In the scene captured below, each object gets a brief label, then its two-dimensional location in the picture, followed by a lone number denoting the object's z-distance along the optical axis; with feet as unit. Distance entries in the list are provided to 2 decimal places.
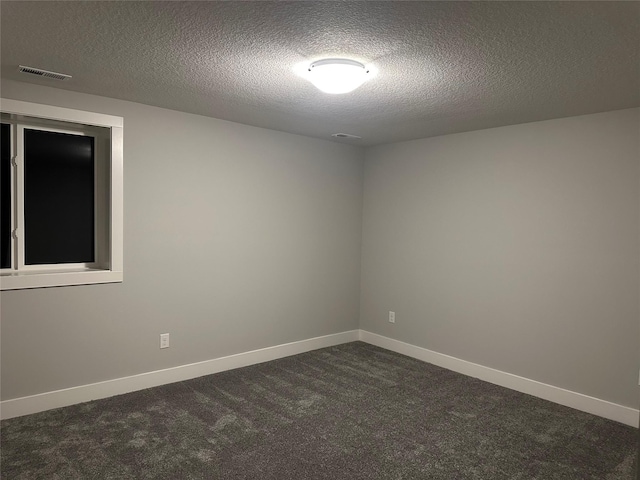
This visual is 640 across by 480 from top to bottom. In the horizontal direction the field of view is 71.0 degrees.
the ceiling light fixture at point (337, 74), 7.99
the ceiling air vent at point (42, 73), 9.08
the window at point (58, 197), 10.53
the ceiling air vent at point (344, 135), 15.01
